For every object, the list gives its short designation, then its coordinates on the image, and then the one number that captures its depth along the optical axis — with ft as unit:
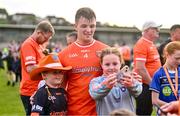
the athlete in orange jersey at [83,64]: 14.29
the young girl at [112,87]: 13.20
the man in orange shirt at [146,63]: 22.65
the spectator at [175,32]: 23.85
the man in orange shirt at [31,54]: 20.61
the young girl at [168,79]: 17.03
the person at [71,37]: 26.55
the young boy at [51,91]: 14.11
